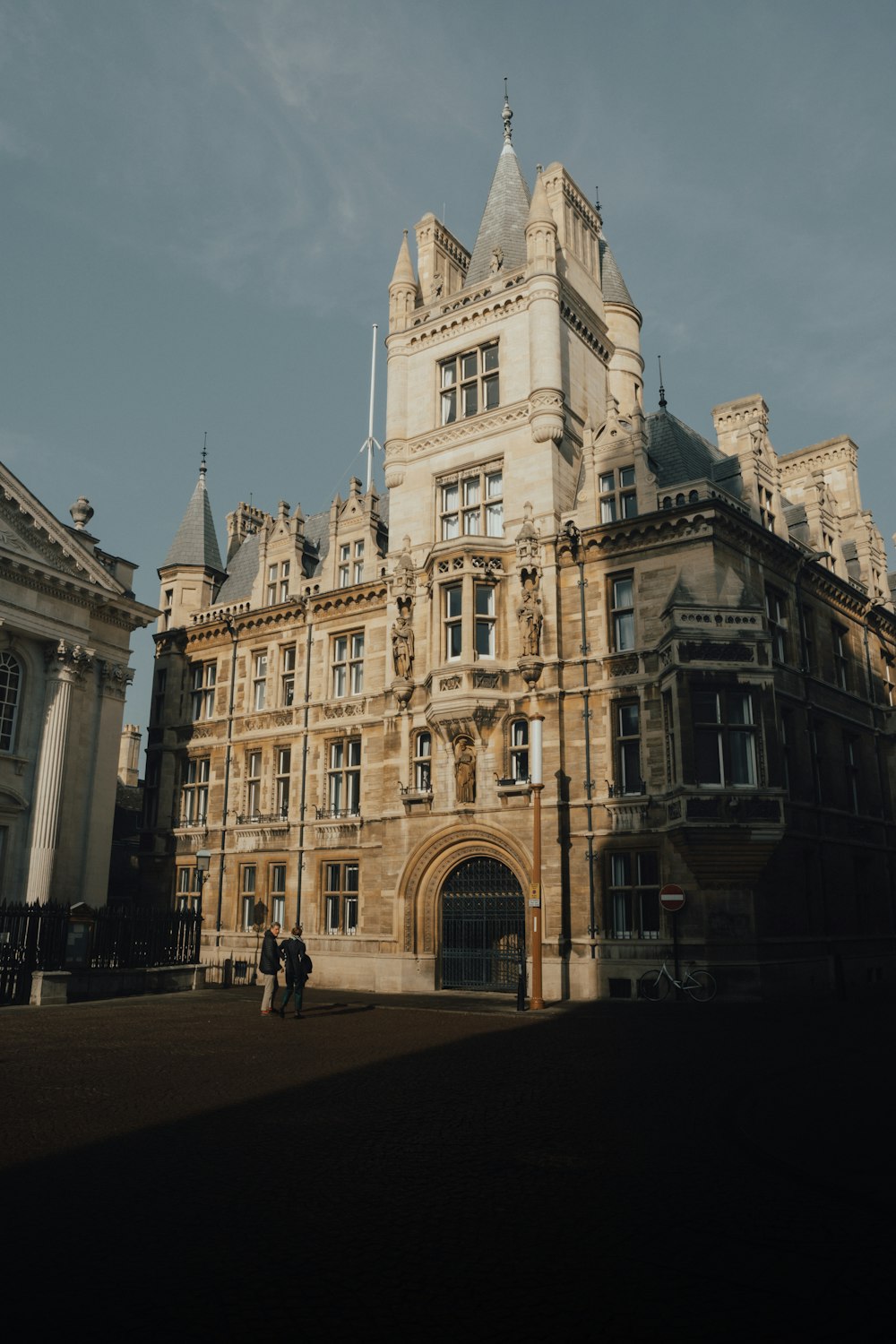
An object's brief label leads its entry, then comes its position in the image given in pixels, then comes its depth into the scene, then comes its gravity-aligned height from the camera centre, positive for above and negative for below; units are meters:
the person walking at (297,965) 21.02 -0.45
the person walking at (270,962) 21.06 -0.39
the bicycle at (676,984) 24.86 -0.95
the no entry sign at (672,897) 24.72 +1.20
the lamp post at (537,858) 23.25 +1.96
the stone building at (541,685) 26.36 +7.95
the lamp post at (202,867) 35.38 +2.67
